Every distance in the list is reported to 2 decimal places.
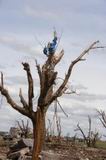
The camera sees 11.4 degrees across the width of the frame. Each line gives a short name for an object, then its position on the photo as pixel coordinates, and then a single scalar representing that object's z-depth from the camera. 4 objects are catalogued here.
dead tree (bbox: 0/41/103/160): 14.62
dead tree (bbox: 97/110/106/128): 28.67
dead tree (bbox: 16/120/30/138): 42.06
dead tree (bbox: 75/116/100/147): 38.81
